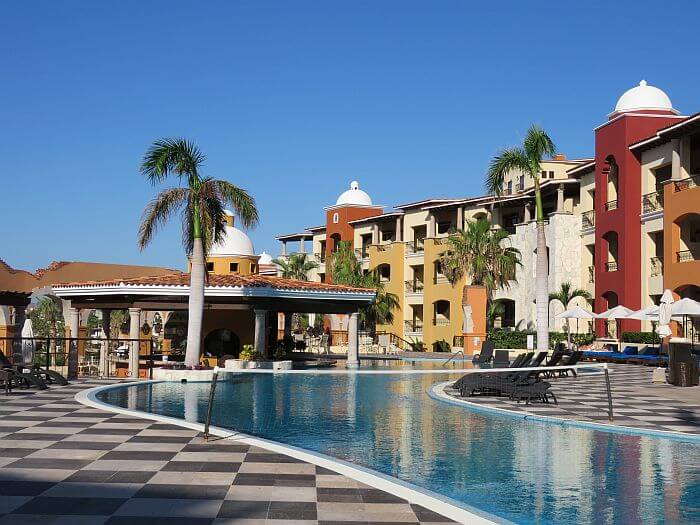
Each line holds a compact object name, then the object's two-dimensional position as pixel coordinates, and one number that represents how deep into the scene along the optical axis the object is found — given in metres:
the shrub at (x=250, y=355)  27.08
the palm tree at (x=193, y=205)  21.98
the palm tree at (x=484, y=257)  44.47
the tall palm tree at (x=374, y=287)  53.75
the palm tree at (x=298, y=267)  62.81
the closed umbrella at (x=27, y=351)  24.10
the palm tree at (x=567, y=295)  41.88
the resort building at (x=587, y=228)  33.69
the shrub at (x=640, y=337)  34.43
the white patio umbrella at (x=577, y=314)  34.72
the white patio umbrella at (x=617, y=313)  32.87
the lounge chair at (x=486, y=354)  27.30
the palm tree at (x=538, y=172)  27.67
